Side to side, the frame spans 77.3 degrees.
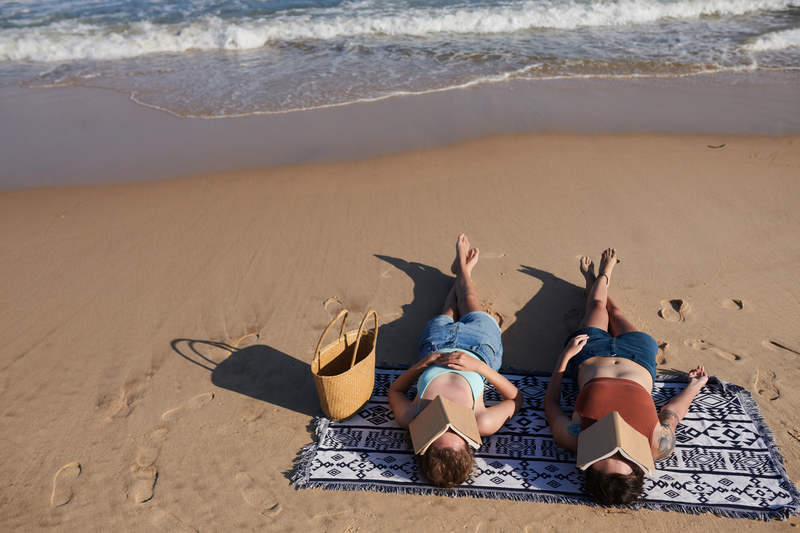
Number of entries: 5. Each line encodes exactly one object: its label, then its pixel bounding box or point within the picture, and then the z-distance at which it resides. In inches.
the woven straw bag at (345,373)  126.3
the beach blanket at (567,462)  112.7
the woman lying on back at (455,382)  113.7
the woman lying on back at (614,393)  107.7
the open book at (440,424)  110.5
